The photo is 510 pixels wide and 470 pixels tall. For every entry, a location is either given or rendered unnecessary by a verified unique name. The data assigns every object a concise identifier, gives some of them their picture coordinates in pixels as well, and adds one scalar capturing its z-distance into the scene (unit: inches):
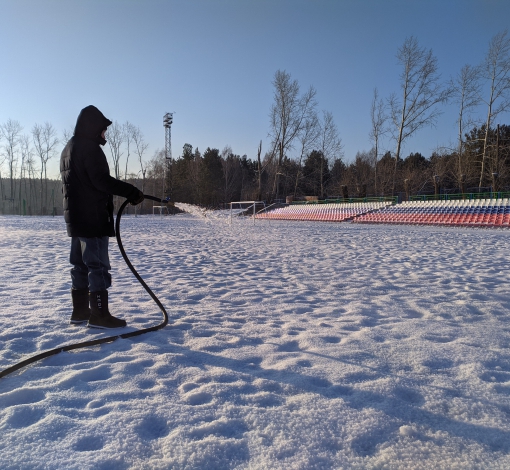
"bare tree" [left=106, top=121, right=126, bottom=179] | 2038.4
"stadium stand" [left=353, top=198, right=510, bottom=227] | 675.4
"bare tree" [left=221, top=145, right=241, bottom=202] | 2065.7
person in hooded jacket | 116.9
